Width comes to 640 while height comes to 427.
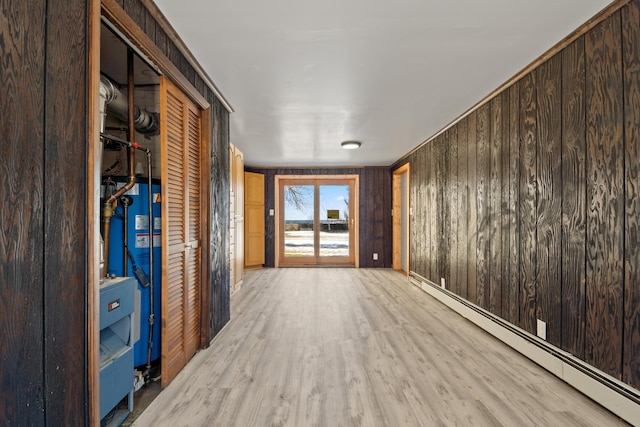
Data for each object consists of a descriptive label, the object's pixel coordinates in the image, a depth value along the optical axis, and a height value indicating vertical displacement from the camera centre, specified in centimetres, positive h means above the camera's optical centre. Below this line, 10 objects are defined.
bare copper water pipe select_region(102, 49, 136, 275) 181 +26
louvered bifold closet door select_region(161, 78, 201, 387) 195 -9
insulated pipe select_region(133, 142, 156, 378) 199 -44
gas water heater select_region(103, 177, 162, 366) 194 -21
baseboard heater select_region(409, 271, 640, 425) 161 -105
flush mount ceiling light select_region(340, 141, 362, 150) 445 +115
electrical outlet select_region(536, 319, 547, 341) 218 -87
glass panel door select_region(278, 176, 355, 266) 666 +1
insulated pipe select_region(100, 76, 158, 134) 178 +78
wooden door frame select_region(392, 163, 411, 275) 644 -18
